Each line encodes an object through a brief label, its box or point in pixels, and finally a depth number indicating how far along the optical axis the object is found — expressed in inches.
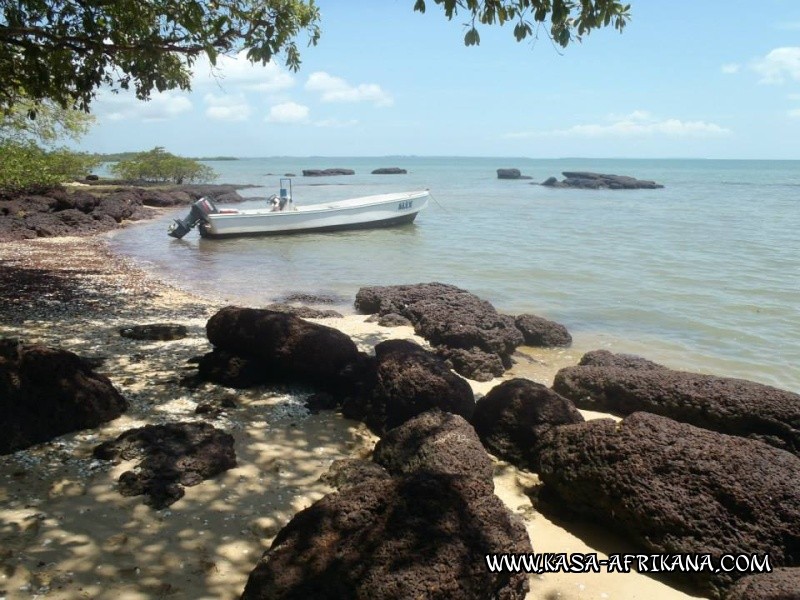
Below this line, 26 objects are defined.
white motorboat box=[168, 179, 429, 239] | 813.2
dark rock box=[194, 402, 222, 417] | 208.4
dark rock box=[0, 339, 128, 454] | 172.1
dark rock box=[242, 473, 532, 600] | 104.3
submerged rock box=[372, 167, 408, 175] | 3641.7
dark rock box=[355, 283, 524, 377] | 322.0
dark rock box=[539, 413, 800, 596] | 141.8
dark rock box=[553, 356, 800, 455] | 204.4
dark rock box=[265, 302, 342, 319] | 390.3
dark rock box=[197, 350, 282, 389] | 232.7
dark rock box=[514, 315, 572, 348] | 363.9
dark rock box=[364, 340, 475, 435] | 209.6
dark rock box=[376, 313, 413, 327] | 380.2
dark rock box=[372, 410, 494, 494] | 163.8
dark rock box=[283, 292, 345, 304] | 475.5
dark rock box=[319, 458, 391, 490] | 168.6
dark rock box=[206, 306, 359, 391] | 234.4
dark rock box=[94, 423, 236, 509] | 156.2
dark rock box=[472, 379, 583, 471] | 197.8
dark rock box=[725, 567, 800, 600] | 118.2
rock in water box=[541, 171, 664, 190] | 2252.7
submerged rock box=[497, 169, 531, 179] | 2982.3
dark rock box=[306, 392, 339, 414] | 223.5
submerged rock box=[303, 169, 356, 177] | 3558.1
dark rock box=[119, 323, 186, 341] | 291.9
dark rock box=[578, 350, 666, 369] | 294.8
